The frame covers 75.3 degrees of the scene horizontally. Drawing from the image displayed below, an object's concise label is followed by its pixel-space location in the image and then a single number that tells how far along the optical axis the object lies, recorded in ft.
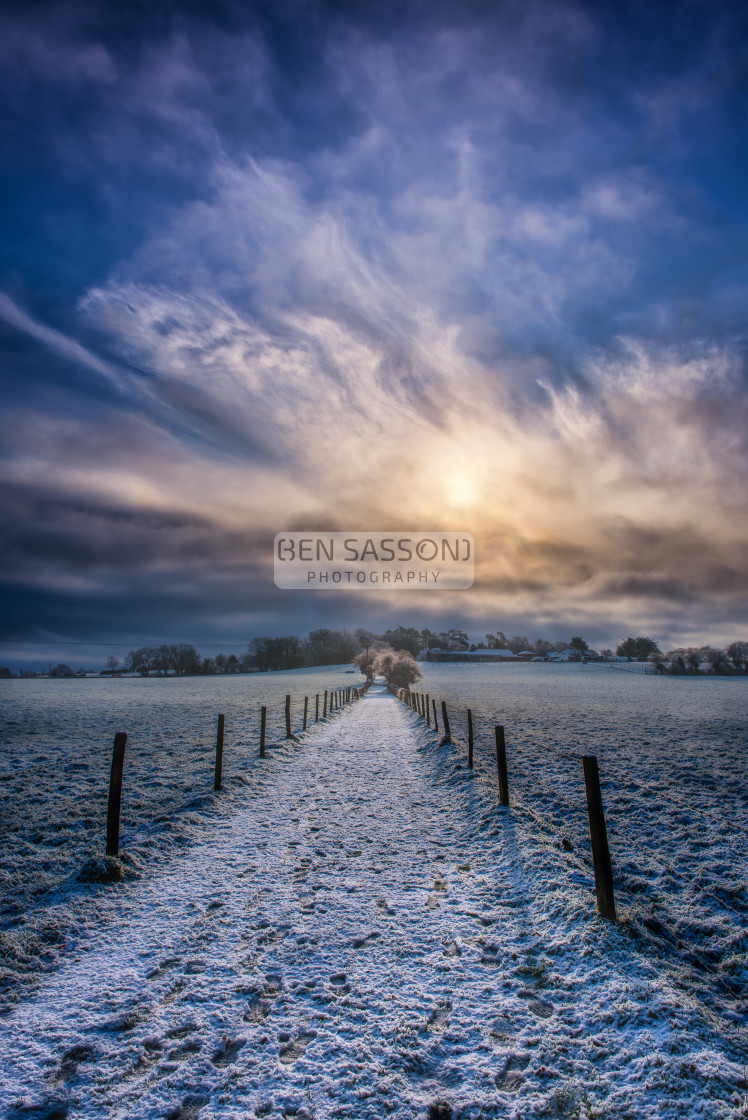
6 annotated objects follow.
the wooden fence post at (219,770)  37.81
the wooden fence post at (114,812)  24.54
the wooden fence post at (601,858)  18.02
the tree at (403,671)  220.84
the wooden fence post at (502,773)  31.83
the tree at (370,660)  271.88
